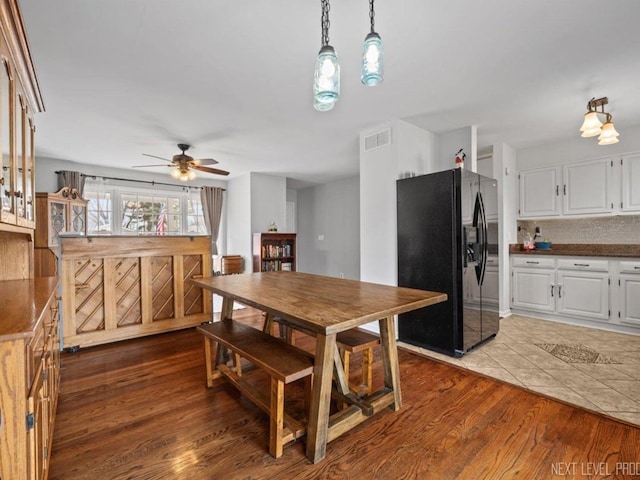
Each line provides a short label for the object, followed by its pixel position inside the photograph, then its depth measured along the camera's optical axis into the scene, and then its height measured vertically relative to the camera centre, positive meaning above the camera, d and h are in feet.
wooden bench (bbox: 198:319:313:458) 5.21 -2.29
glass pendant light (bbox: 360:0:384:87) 4.29 +2.60
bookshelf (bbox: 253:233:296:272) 18.37 -0.84
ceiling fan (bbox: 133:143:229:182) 12.54 +3.16
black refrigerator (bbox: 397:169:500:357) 9.37 -0.63
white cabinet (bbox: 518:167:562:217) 13.50 +2.03
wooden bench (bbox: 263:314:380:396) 6.45 -2.35
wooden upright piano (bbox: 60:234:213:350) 9.96 -1.67
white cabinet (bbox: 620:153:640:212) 11.62 +2.02
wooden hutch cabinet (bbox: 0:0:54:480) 3.07 -0.90
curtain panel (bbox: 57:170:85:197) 15.51 +3.18
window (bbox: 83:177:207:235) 17.01 +1.84
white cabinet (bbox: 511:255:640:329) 11.38 -2.19
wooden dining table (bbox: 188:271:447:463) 4.75 -1.20
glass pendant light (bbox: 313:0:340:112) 4.35 +2.38
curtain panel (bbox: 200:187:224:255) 20.24 +2.03
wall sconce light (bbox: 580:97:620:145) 8.62 +3.20
